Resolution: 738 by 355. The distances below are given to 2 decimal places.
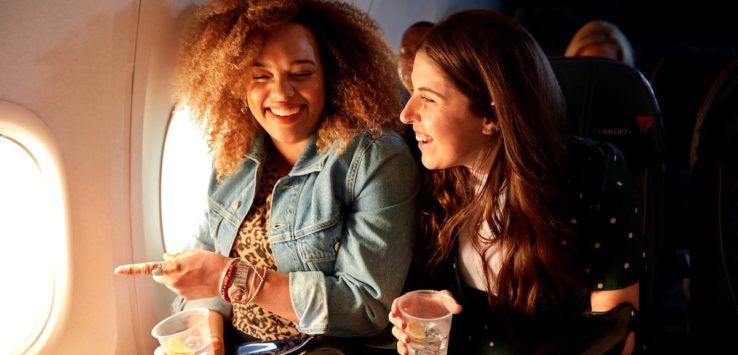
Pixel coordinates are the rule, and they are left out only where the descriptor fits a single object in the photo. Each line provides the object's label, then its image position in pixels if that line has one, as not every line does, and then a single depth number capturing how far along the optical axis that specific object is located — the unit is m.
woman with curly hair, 1.53
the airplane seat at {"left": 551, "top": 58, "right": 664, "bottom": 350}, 1.84
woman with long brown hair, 1.46
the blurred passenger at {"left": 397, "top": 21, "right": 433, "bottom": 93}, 3.16
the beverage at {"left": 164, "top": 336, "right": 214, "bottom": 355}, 1.35
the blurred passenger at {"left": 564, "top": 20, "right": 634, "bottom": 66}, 3.22
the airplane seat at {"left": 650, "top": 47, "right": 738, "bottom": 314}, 3.05
